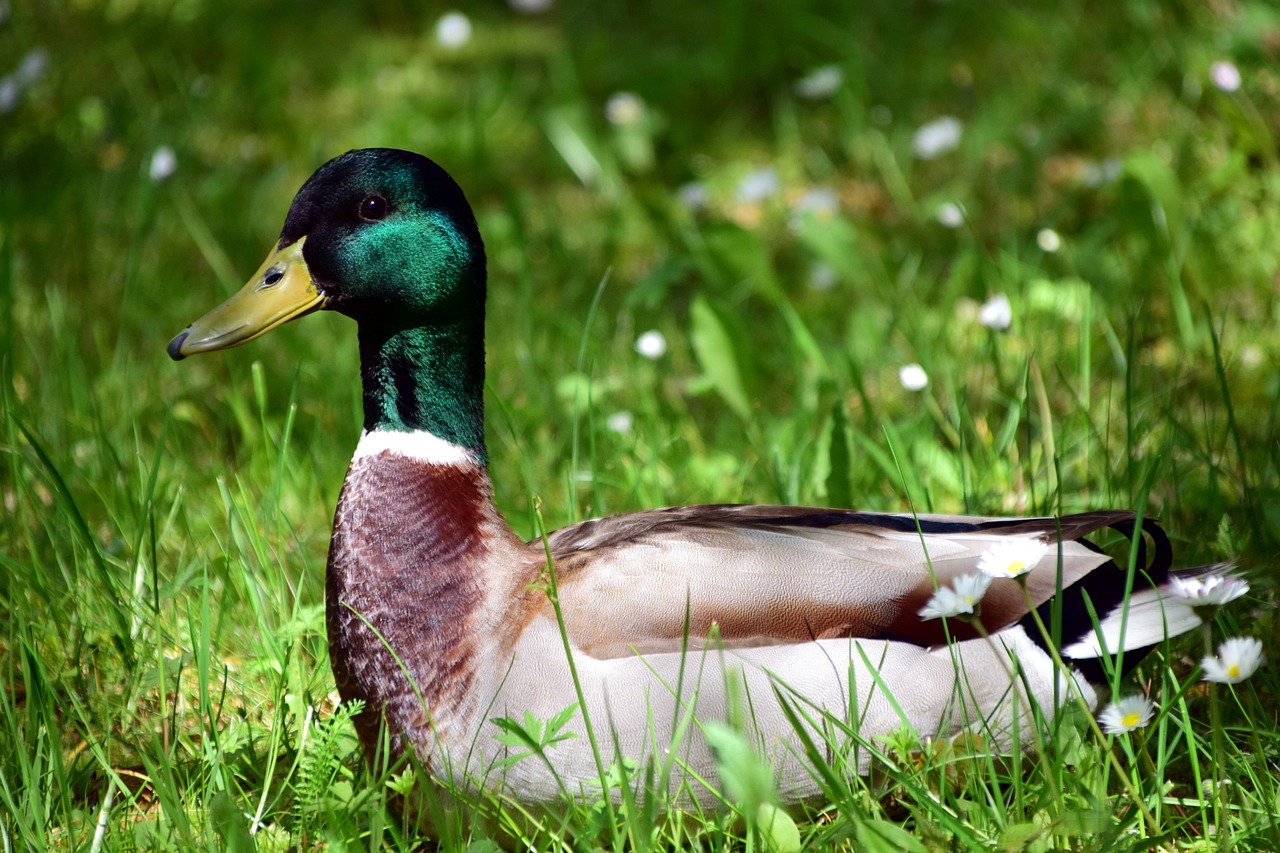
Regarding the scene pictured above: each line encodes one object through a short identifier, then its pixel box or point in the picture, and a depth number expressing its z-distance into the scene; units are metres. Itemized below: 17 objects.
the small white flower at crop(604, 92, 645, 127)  9.58
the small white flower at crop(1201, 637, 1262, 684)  3.63
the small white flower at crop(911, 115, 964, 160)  8.76
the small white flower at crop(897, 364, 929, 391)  6.05
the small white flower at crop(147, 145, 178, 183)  7.87
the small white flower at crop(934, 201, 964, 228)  7.19
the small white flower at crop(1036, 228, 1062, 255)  6.78
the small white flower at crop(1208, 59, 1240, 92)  7.30
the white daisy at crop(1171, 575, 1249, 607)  3.60
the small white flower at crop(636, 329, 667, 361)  6.67
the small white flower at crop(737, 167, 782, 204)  8.77
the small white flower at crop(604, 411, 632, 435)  6.43
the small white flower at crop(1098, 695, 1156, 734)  3.80
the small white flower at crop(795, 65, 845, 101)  9.58
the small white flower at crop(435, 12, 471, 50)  10.90
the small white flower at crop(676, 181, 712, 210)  8.80
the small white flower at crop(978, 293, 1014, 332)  6.30
